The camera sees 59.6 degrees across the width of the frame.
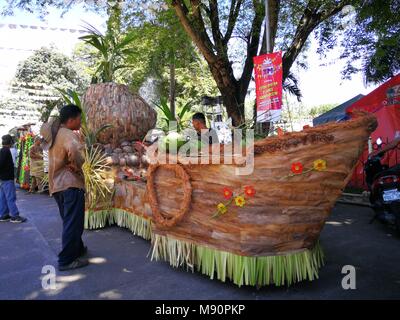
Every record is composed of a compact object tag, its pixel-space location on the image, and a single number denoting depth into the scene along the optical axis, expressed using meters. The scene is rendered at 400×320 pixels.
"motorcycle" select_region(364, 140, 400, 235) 4.50
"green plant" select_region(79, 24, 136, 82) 6.18
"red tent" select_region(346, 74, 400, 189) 8.02
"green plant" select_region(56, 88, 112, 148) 5.62
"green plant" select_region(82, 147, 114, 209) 5.26
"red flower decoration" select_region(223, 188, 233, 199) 2.94
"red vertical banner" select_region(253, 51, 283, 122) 5.88
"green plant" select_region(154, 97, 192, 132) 4.23
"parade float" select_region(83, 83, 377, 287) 2.71
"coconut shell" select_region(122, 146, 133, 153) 5.85
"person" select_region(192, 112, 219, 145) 3.61
